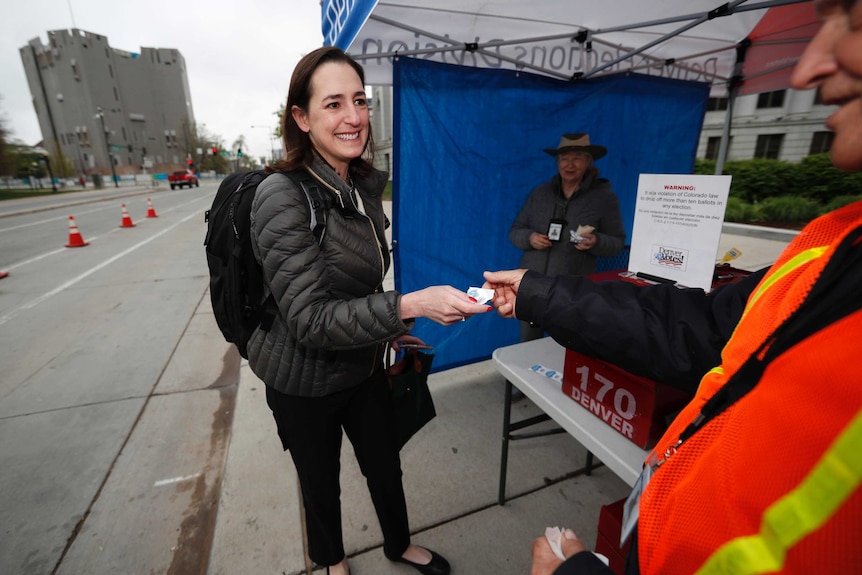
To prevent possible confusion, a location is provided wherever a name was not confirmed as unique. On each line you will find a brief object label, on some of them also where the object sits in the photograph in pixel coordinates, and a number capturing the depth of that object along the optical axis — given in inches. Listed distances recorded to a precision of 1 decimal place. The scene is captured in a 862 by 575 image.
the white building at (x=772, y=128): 781.3
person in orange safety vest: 18.1
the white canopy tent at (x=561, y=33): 105.0
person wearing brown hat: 117.6
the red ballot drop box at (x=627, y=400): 52.4
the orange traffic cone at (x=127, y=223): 506.6
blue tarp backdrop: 119.8
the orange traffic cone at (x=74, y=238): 382.3
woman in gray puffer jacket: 52.6
